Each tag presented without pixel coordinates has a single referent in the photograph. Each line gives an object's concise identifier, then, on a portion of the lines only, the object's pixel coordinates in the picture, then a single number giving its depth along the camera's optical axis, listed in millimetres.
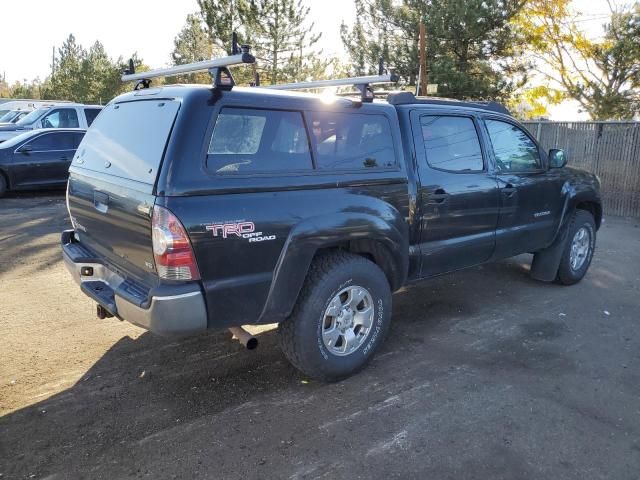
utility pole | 18328
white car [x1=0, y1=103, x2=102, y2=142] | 13109
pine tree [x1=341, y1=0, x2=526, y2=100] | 20578
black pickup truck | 2779
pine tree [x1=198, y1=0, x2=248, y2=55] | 24341
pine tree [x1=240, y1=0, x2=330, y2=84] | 24578
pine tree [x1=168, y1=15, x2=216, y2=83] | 25116
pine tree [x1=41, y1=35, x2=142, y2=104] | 34878
